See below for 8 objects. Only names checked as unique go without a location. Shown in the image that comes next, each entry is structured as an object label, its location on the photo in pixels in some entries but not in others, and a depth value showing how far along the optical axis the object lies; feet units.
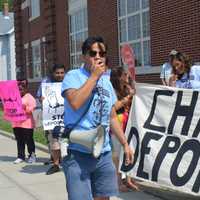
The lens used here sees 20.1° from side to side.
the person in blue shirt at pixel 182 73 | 23.86
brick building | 44.36
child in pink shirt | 35.78
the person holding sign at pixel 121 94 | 23.76
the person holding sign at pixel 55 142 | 30.71
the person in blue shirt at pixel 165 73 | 31.70
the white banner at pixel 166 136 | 20.30
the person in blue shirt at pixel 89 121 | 14.15
